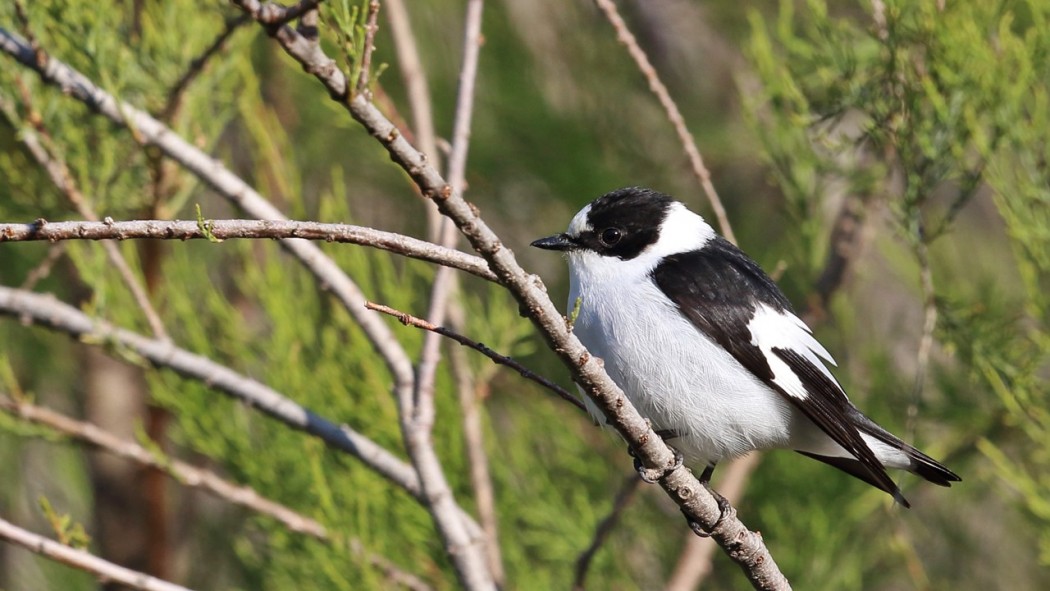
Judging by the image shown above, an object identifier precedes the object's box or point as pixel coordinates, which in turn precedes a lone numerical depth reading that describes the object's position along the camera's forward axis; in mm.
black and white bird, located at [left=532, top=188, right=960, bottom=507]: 4973
